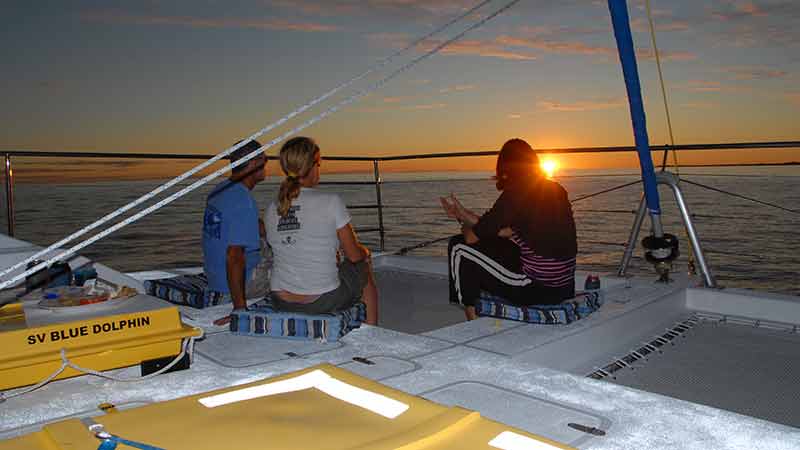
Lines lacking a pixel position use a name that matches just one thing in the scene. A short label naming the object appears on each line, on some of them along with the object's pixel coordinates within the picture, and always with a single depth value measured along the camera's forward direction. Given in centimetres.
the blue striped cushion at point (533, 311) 207
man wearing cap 222
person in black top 229
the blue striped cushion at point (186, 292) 237
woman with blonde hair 197
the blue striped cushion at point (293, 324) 183
